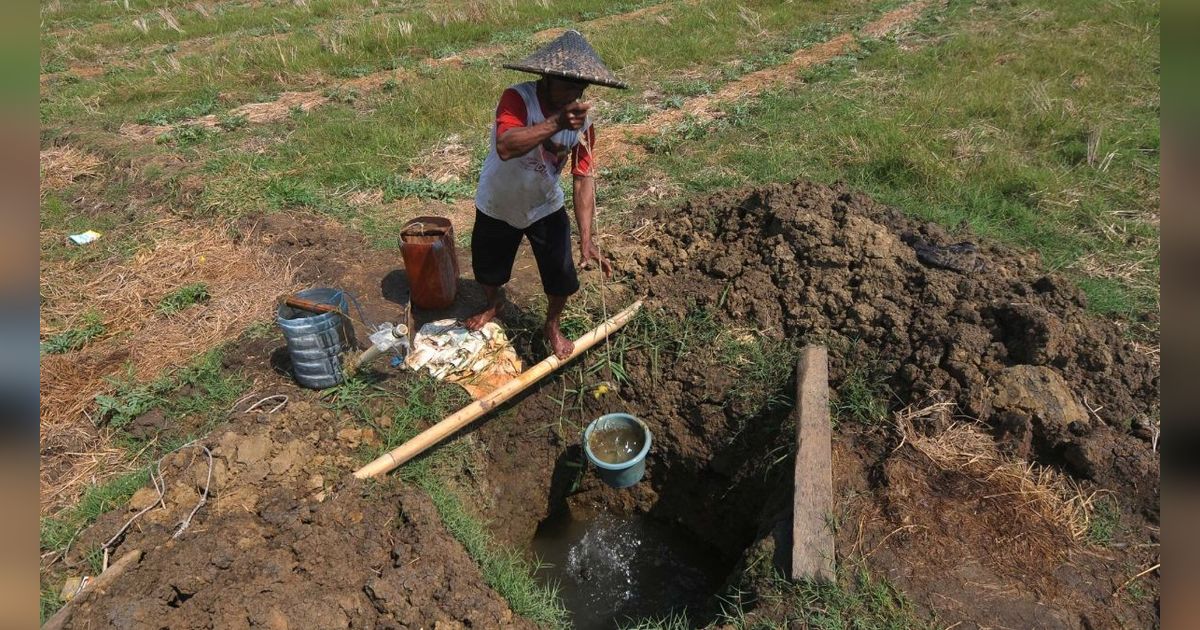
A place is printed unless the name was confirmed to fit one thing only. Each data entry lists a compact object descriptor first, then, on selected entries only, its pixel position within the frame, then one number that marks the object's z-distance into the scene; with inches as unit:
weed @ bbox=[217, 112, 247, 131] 301.3
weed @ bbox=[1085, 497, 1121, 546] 106.9
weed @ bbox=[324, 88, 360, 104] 335.9
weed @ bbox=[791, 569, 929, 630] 98.8
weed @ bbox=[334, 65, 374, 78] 379.9
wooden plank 105.1
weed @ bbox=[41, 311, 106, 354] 162.4
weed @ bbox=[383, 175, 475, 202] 231.1
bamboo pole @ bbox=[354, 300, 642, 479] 123.3
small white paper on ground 209.0
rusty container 154.8
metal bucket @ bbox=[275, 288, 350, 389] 130.0
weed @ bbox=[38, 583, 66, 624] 98.1
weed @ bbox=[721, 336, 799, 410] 144.1
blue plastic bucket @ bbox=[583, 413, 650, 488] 126.6
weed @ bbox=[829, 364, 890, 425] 132.4
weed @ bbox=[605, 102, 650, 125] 298.0
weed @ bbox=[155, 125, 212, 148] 284.5
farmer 110.7
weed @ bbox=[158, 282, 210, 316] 173.9
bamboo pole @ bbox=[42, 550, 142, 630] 93.7
